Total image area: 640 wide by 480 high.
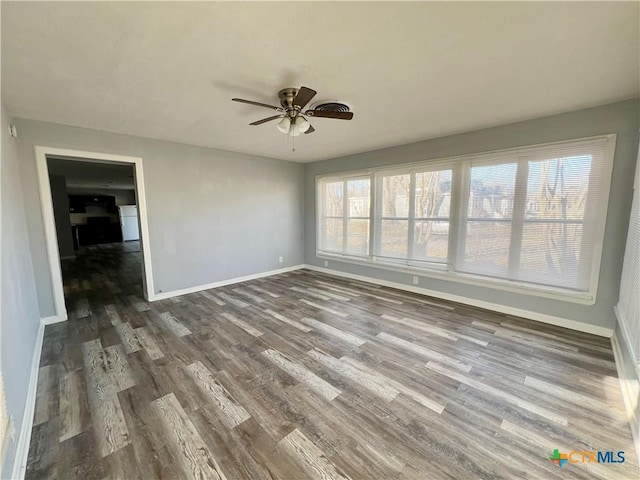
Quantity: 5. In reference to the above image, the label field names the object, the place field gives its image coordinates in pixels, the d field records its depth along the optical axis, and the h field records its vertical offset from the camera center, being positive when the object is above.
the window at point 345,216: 5.00 -0.07
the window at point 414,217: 3.93 -0.07
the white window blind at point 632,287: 1.81 -0.64
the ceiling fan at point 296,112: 2.22 +0.94
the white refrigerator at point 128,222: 11.29 -0.39
